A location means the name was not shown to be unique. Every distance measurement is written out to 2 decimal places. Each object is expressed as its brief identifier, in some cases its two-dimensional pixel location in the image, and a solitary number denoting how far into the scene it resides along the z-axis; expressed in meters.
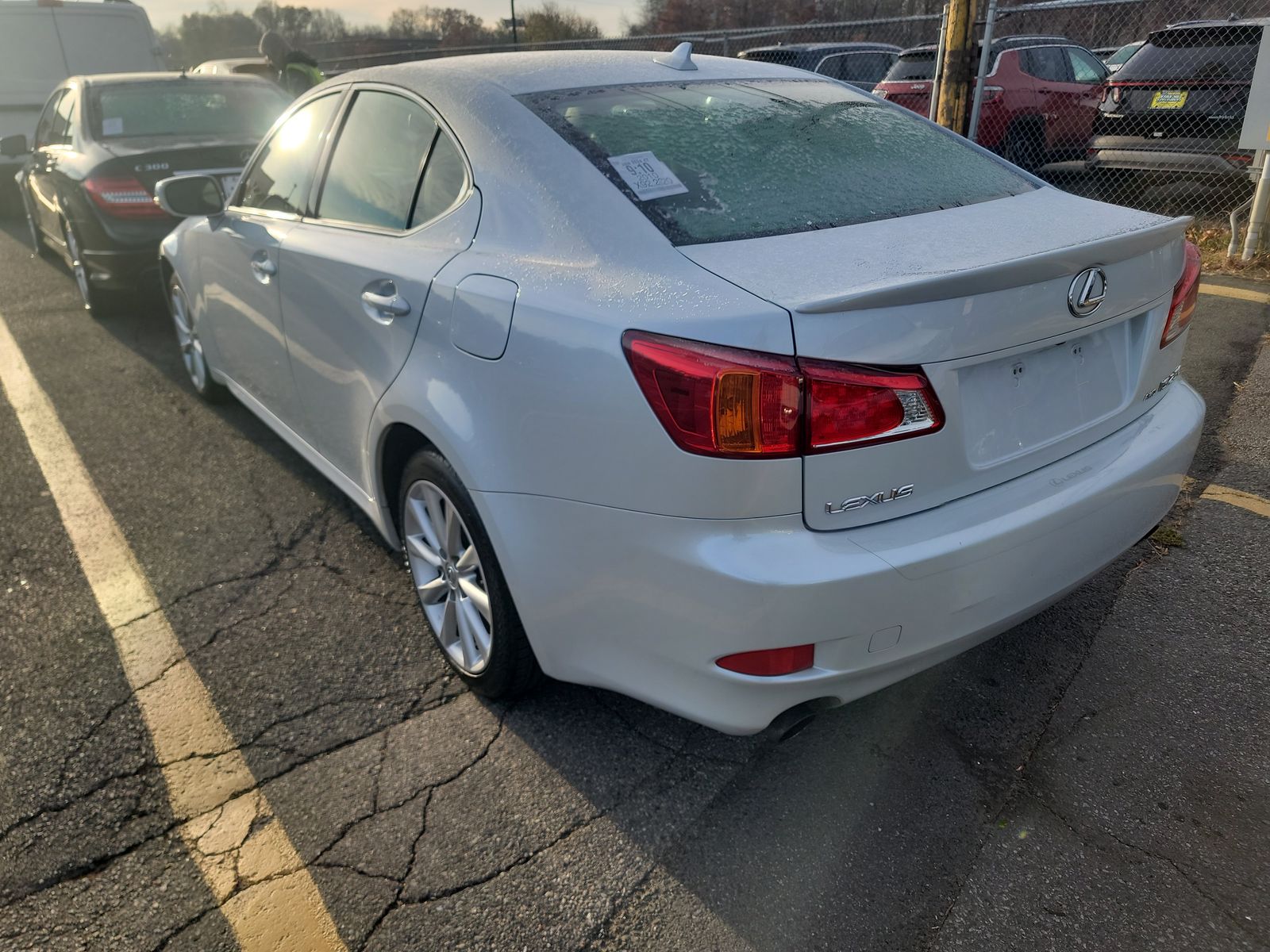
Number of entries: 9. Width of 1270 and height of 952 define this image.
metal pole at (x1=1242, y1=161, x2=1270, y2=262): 6.57
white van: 11.37
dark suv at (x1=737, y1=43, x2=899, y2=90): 12.67
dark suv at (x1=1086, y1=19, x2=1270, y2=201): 7.39
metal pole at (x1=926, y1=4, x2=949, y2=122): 6.32
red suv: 10.35
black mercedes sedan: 6.03
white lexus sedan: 1.81
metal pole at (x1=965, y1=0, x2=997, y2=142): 7.09
